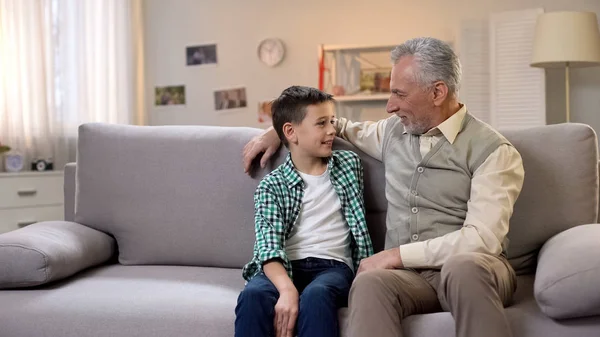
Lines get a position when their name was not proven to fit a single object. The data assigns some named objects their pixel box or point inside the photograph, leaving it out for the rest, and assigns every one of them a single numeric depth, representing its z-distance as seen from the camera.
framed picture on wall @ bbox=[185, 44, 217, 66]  5.55
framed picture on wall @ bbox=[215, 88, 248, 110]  5.50
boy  2.00
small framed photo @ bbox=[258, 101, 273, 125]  5.42
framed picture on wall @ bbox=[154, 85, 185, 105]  5.63
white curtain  4.77
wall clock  5.40
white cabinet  4.43
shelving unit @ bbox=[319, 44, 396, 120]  5.16
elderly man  1.72
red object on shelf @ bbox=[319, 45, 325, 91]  5.22
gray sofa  1.79
